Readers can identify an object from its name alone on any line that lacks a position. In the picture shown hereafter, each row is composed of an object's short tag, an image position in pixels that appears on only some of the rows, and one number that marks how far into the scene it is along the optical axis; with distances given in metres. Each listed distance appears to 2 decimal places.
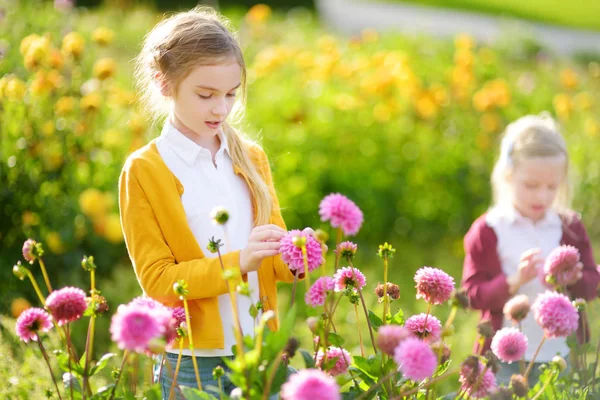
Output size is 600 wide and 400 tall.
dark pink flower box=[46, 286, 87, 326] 1.93
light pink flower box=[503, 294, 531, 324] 2.06
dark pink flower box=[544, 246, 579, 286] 2.16
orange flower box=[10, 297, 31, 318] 3.06
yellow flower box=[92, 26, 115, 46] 3.30
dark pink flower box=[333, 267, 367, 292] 2.06
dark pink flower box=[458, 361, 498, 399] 1.99
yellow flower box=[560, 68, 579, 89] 5.12
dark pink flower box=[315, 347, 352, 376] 2.10
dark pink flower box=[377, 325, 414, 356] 1.86
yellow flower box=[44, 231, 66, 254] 3.35
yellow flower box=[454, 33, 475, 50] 5.08
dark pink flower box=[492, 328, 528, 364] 2.02
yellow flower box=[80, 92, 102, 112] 3.32
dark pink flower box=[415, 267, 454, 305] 2.05
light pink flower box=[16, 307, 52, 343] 1.99
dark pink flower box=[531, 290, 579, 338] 2.00
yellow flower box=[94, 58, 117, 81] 3.34
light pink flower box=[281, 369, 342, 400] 1.66
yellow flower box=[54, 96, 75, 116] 3.37
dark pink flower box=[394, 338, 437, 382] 1.80
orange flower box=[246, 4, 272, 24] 5.87
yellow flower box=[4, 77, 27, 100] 2.92
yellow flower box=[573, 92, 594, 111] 4.97
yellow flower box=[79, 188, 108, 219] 3.37
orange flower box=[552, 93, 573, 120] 4.64
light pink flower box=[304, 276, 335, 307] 1.97
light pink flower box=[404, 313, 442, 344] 2.06
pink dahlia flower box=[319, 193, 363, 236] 1.98
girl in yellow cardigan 2.15
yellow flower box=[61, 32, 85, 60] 3.24
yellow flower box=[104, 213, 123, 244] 3.44
